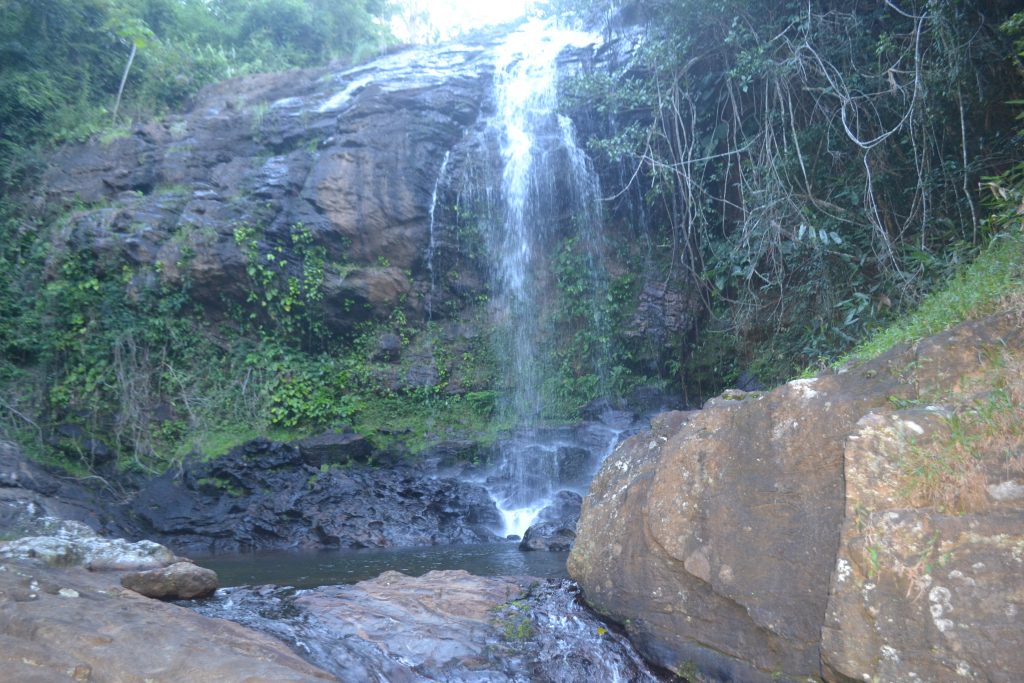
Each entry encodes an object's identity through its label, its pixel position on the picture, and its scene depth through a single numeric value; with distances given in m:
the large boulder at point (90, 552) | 5.24
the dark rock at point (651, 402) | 12.70
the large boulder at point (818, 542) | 3.29
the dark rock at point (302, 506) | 10.52
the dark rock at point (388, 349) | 13.80
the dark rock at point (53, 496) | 9.04
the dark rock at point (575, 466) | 11.62
